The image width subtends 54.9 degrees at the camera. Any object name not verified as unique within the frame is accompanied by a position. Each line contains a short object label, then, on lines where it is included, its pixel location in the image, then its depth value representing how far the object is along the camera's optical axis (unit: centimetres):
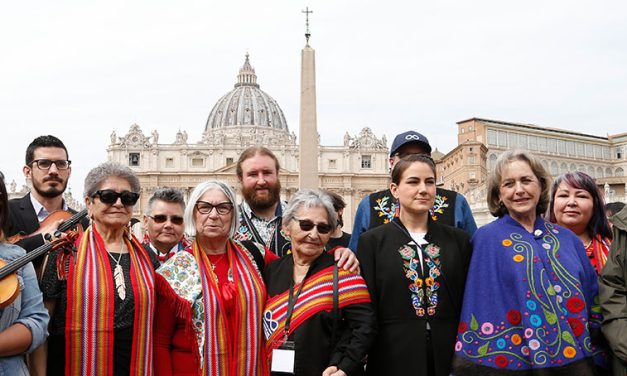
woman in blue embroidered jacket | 312
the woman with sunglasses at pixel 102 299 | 308
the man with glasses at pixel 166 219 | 486
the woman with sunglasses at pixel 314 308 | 311
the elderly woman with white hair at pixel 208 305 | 325
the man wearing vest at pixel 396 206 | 394
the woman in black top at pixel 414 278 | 320
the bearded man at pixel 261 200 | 424
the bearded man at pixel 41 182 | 427
